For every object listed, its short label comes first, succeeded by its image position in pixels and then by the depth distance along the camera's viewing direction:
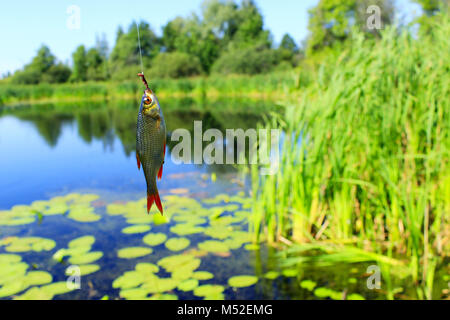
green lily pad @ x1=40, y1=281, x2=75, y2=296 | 2.68
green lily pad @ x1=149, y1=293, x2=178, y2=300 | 2.61
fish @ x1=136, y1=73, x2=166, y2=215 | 0.54
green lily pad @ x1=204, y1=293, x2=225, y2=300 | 2.64
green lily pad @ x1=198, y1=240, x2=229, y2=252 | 3.29
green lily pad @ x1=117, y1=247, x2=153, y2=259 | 3.20
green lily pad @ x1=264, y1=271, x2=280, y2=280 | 2.96
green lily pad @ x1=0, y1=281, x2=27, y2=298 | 2.62
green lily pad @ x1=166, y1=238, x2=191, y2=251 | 3.30
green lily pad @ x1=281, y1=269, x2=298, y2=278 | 3.00
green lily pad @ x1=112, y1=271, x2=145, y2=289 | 2.77
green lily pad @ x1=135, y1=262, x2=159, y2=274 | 2.94
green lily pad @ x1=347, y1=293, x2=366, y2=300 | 2.63
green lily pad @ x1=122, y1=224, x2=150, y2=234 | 3.62
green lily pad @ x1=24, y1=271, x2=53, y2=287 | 2.78
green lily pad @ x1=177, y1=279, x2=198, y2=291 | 2.72
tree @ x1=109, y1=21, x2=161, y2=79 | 8.97
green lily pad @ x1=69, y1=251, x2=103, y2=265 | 3.11
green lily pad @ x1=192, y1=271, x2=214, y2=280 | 2.88
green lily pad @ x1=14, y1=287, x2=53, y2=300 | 2.59
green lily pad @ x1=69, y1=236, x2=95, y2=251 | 3.37
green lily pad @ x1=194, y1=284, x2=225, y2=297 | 2.68
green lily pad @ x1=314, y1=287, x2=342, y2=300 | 2.66
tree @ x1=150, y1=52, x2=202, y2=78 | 15.03
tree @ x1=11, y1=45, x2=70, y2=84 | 16.55
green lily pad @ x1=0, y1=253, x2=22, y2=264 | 3.06
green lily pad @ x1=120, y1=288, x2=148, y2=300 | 2.60
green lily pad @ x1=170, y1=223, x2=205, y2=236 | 3.58
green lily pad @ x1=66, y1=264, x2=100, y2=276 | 2.96
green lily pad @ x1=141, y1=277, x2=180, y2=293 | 2.71
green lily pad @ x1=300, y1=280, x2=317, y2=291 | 2.81
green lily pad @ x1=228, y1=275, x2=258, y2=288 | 2.84
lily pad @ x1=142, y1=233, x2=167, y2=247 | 3.42
